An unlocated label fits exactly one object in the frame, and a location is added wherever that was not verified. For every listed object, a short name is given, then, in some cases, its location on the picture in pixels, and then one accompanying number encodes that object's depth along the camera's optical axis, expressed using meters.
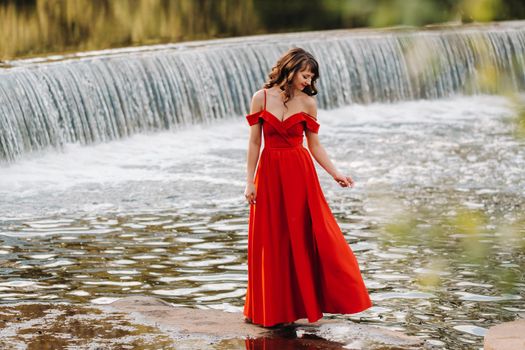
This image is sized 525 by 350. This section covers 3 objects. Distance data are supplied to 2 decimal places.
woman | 7.81
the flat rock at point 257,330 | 7.70
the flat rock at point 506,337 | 7.21
